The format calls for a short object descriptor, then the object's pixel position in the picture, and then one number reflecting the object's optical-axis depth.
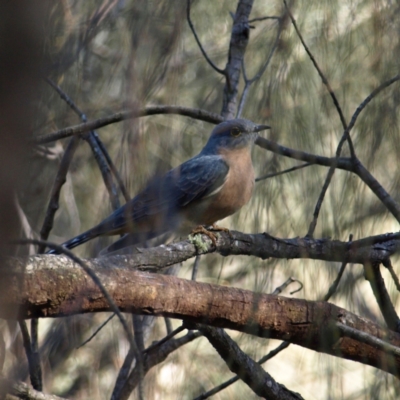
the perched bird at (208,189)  8.87
